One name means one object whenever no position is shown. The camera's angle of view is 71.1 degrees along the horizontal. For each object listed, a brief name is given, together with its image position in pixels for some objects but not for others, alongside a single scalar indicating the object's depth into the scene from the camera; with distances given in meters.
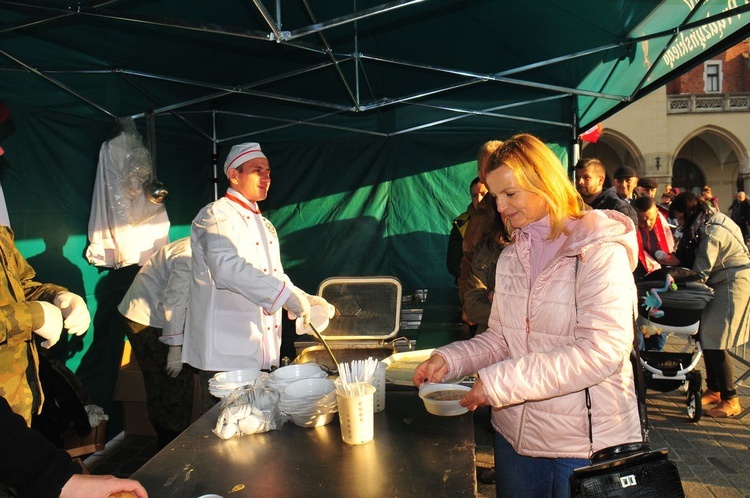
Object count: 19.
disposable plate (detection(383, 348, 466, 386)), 2.31
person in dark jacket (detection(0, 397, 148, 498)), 1.23
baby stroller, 4.13
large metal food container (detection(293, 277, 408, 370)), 2.87
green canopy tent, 3.40
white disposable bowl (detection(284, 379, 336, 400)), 1.87
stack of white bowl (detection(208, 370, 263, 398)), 1.96
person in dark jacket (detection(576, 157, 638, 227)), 4.13
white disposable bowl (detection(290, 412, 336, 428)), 1.82
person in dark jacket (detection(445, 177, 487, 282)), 4.60
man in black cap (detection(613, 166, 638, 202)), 5.19
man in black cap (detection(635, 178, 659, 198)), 6.21
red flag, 8.03
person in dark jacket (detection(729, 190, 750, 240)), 15.92
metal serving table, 1.42
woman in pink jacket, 1.46
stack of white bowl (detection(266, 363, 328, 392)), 1.97
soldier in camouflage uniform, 2.13
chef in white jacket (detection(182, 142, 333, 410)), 2.58
